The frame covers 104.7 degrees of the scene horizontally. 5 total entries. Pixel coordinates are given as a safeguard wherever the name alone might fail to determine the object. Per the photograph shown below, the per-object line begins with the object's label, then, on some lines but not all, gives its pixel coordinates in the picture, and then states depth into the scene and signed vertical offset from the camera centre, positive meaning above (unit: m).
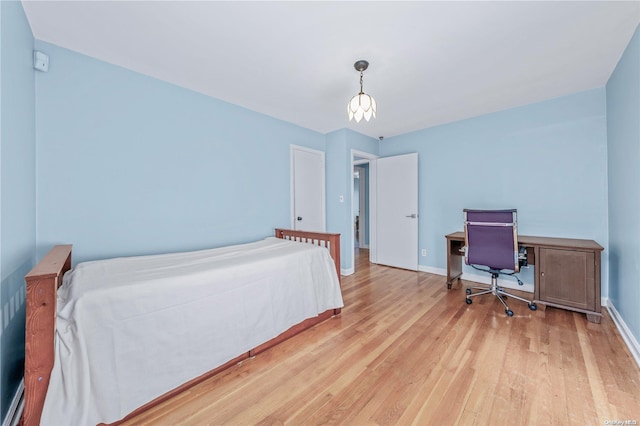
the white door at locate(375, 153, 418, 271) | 4.00 +0.02
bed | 1.08 -0.63
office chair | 2.48 -0.33
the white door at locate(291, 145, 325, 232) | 3.60 +0.35
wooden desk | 2.25 -0.61
